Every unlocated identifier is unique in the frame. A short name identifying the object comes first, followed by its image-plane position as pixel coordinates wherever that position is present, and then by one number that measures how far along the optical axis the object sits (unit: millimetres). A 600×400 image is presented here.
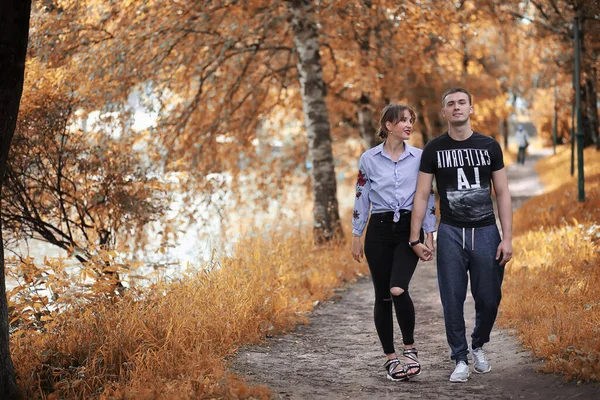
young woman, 5164
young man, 5094
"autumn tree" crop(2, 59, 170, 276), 9086
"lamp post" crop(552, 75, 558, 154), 24572
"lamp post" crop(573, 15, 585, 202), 12305
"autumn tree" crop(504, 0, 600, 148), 17133
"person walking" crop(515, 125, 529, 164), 34006
